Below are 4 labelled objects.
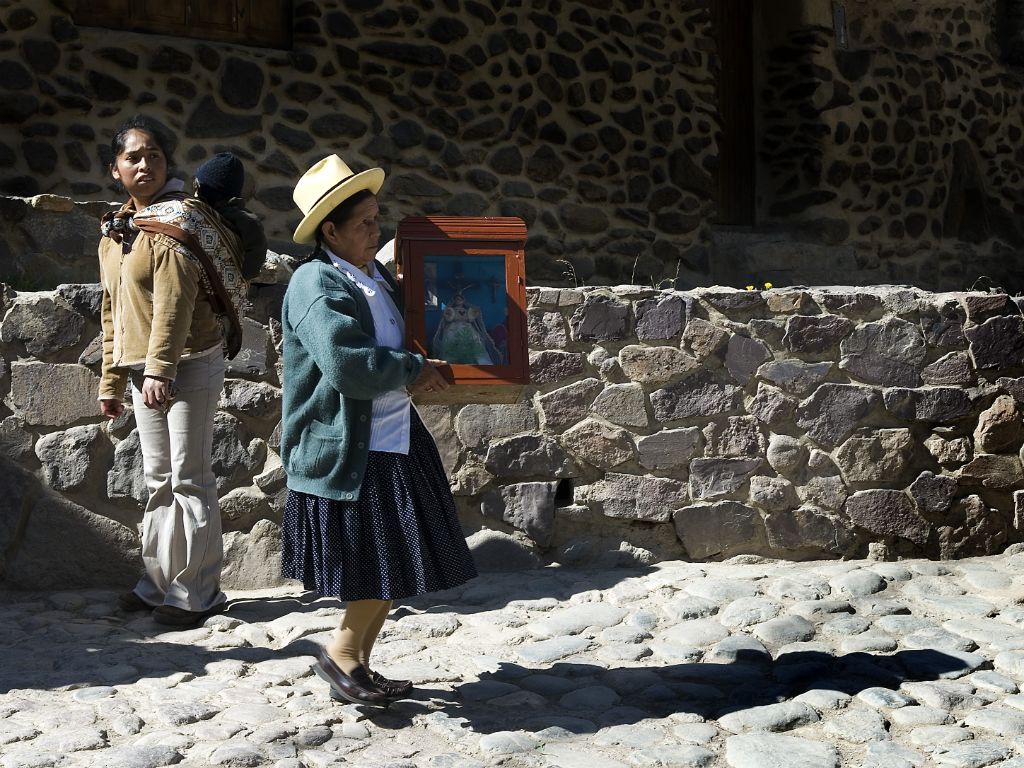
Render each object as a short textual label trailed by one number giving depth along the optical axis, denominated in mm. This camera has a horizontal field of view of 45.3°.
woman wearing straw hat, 3125
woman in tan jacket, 3926
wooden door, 9320
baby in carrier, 4117
